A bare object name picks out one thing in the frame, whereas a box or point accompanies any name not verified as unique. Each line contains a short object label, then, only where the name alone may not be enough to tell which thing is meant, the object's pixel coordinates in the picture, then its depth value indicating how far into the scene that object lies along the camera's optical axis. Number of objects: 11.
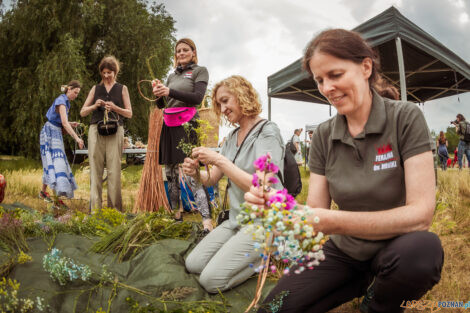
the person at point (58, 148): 4.43
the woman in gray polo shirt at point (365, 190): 1.22
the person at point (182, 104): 3.27
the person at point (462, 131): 9.82
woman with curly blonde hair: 2.03
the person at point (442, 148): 12.63
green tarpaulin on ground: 1.79
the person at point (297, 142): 12.20
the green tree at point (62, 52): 11.02
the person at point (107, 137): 4.04
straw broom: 4.45
